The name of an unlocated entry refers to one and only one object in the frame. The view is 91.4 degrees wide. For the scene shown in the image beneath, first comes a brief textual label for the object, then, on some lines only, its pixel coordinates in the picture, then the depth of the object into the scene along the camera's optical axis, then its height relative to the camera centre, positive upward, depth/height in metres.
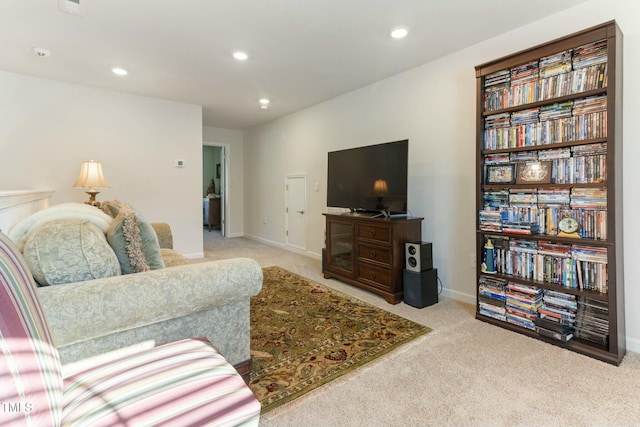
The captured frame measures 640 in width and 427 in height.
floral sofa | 1.21 -0.36
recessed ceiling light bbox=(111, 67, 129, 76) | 3.53 +1.57
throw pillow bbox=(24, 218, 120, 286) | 1.27 -0.19
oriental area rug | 1.84 -0.99
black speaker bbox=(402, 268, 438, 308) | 2.96 -0.79
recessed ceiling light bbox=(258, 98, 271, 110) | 4.71 +1.62
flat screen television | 3.13 +0.31
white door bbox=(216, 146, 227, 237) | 6.99 +0.52
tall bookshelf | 2.06 +0.09
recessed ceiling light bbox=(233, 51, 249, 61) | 3.12 +1.54
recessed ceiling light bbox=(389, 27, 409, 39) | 2.69 +1.52
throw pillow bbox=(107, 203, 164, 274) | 1.57 -0.20
